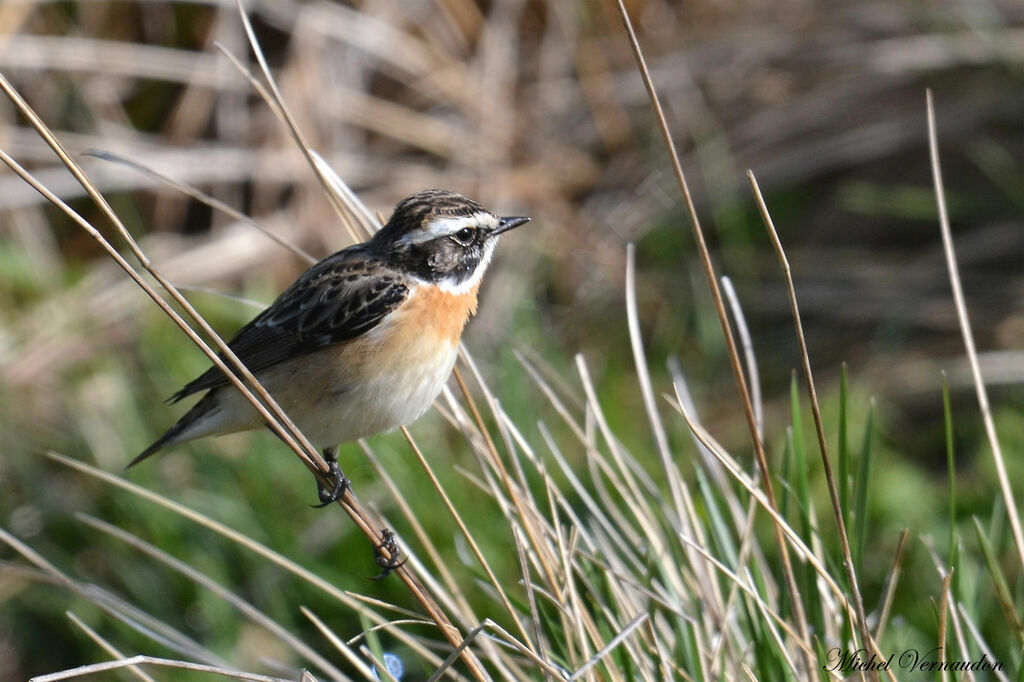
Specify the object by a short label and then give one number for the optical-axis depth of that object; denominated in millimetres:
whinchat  6137
